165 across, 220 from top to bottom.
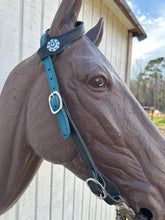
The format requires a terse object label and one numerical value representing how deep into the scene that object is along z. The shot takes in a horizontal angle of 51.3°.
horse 0.52
